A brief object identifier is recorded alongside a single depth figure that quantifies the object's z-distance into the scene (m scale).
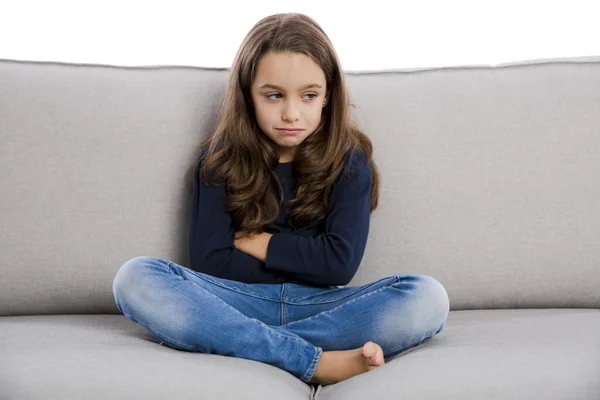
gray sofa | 1.76
